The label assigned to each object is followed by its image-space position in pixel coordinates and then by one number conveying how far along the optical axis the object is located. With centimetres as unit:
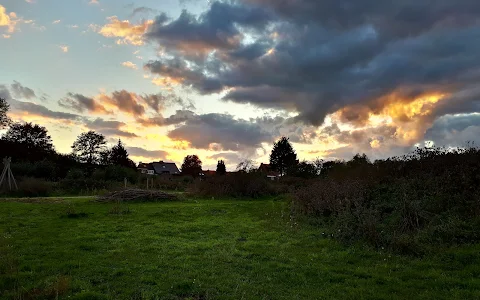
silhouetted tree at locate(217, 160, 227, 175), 7321
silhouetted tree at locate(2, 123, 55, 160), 4816
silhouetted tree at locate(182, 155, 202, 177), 7861
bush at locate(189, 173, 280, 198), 2392
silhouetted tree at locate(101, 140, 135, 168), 5997
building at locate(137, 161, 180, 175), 8571
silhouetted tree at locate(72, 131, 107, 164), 5862
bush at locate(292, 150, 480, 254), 855
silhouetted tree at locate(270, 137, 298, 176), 6606
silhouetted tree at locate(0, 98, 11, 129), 4276
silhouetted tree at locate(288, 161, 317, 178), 3250
